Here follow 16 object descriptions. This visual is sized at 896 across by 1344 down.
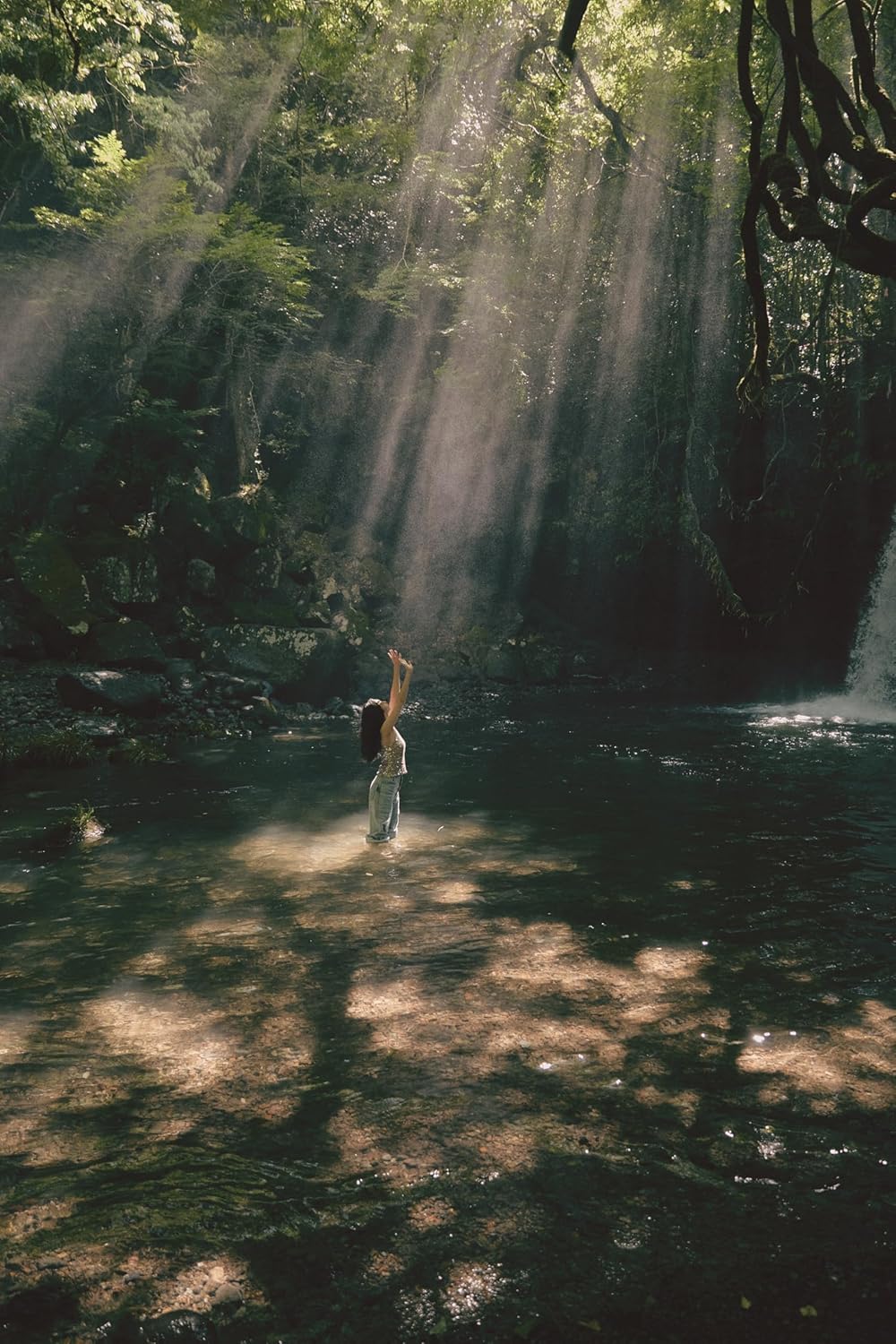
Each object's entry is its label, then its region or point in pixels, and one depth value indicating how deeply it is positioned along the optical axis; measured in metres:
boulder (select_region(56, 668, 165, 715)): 16.91
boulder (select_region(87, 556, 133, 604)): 21.05
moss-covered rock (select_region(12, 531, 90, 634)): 19.42
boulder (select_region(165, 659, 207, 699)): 19.27
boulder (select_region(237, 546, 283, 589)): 25.05
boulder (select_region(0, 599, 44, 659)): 18.97
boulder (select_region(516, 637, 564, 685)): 26.89
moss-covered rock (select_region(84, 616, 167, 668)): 19.47
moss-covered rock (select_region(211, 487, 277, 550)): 24.75
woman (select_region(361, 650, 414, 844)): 8.79
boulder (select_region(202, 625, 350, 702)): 21.17
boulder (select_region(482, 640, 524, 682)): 26.28
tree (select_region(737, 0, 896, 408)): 3.97
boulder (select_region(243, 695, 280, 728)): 18.81
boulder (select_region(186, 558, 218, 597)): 23.50
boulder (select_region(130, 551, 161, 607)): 21.72
